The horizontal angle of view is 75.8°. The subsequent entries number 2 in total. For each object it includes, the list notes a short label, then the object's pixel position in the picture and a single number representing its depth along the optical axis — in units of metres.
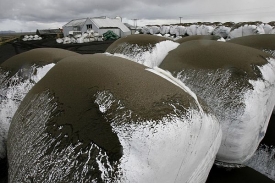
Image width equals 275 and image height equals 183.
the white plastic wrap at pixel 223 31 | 8.98
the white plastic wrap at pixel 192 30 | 11.93
